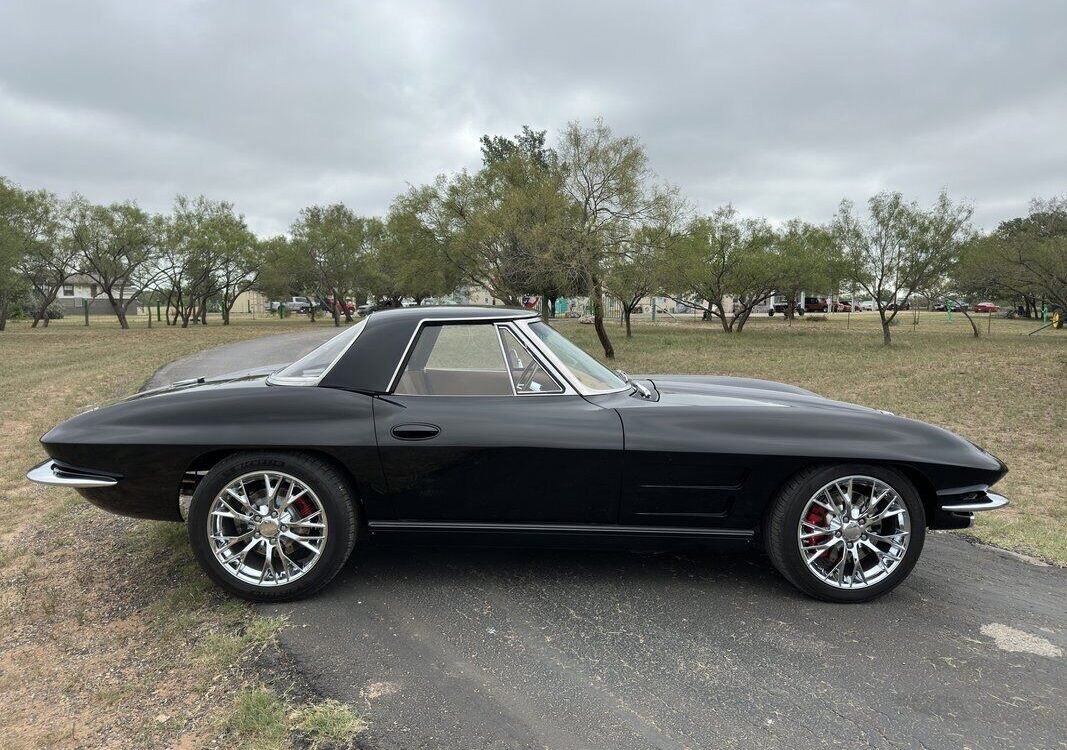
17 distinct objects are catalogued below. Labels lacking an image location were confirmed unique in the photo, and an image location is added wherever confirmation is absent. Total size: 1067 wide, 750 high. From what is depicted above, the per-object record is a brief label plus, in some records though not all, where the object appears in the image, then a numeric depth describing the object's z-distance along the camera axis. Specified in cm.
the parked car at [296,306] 8169
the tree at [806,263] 3278
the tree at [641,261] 2186
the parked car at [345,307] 4894
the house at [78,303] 7331
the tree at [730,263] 3173
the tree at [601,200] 2162
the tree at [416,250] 3070
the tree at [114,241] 3662
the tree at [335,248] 4500
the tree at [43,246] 3481
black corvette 315
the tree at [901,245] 2533
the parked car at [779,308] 6700
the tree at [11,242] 2839
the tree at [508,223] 2200
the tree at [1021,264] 2461
